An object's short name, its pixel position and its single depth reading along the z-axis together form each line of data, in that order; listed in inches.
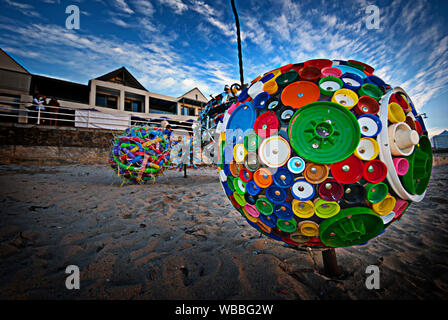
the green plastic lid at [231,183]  18.8
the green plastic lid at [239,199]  18.2
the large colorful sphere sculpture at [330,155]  14.2
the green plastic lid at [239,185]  17.8
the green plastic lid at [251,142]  16.4
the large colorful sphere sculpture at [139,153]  120.4
